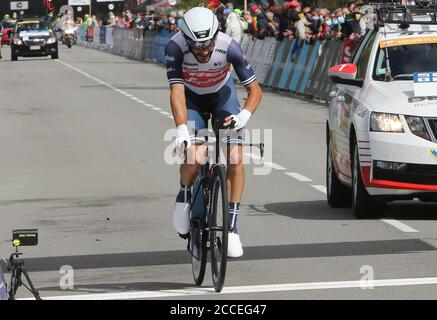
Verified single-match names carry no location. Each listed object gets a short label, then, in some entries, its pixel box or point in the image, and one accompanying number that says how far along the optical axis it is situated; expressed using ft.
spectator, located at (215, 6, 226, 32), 143.99
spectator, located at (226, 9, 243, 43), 129.80
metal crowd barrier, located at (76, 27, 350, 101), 104.01
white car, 41.73
